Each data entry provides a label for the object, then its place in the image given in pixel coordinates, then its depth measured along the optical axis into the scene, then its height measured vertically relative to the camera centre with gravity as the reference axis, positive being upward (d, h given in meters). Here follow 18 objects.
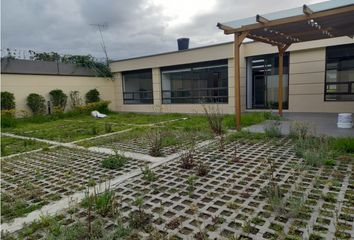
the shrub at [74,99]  14.87 -0.07
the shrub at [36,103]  13.00 -0.21
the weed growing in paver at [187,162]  4.20 -1.17
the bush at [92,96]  15.58 +0.10
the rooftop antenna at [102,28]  16.90 +4.74
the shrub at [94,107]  14.58 -0.61
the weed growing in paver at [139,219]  2.49 -1.29
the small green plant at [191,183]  3.26 -1.26
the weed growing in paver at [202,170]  3.84 -1.20
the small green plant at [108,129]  8.35 -1.11
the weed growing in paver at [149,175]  3.75 -1.24
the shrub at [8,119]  10.81 -0.86
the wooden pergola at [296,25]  5.70 +1.86
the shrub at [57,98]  13.91 +0.02
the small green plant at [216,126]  6.56 -0.87
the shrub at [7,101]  11.99 -0.05
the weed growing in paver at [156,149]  5.05 -1.10
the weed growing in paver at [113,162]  4.41 -1.20
